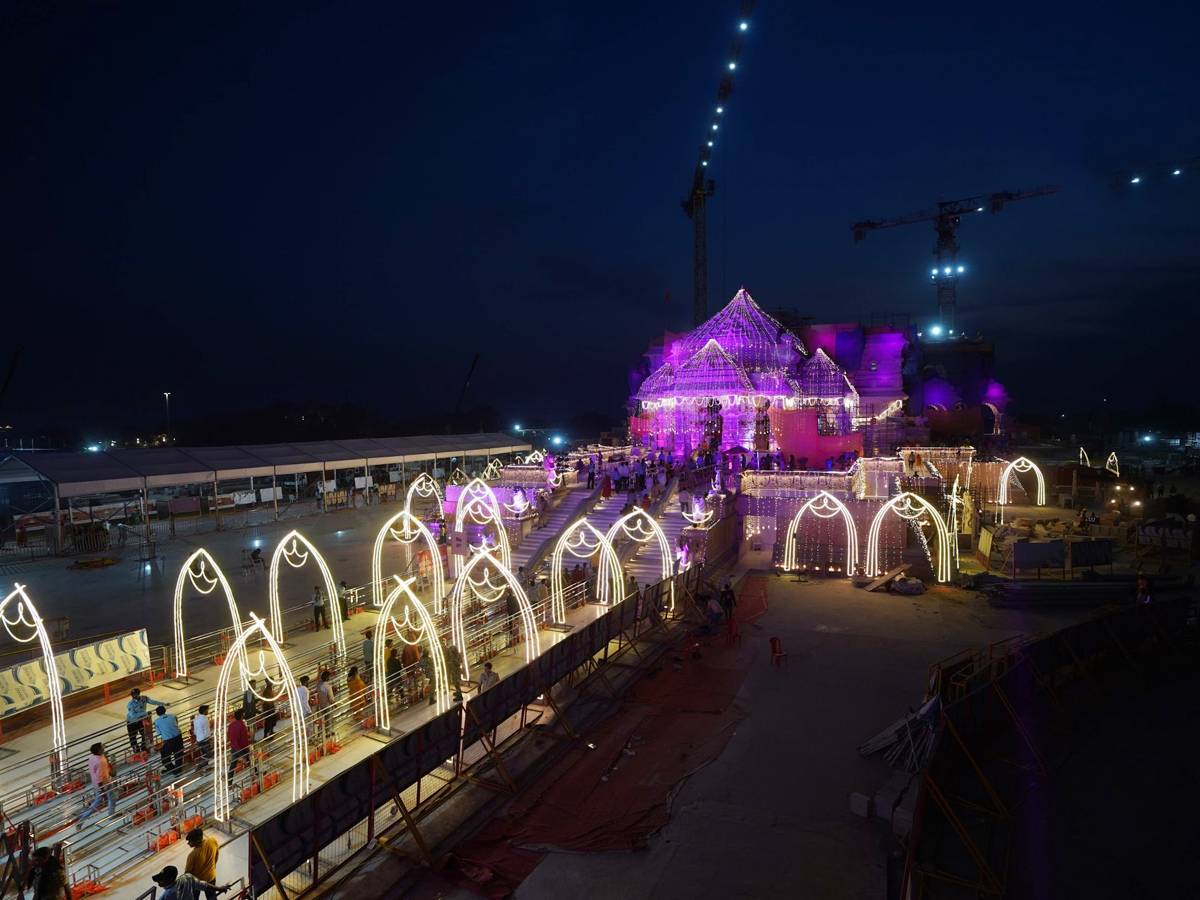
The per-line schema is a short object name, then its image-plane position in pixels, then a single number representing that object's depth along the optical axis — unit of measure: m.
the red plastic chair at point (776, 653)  13.77
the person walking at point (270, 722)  10.72
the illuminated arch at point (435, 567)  17.50
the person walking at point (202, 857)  6.69
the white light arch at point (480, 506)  21.10
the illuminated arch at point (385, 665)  11.71
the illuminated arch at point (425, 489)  39.77
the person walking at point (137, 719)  10.32
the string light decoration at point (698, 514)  22.30
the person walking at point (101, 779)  8.74
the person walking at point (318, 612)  16.94
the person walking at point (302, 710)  9.92
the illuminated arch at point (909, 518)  20.58
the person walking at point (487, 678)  12.10
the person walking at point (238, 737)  9.76
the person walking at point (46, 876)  6.65
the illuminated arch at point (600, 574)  17.27
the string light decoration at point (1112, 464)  39.42
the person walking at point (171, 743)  9.70
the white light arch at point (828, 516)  21.66
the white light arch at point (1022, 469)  33.88
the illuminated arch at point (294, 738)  9.33
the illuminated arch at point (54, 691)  10.80
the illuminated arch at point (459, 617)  13.47
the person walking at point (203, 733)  10.12
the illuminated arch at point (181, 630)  13.41
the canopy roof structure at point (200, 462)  27.06
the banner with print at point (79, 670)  11.15
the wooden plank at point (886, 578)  20.05
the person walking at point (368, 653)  13.04
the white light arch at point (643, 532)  20.10
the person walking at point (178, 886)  6.11
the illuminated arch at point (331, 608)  14.41
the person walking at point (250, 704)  10.80
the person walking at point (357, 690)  12.00
